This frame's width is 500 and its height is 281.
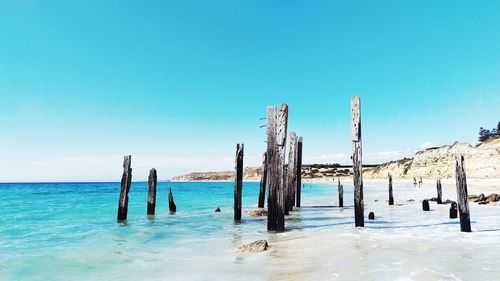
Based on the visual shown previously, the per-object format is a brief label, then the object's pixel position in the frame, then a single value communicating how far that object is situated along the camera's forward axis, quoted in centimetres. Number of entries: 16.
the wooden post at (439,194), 2452
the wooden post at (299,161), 2067
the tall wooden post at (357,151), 1243
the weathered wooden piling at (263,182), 2288
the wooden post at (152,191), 2006
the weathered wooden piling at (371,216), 1623
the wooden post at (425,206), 2042
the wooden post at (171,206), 2340
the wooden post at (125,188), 1841
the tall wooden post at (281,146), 1212
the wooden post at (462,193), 1139
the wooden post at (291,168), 1933
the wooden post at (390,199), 2550
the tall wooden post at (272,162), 1212
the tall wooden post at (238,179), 1633
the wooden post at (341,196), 2428
